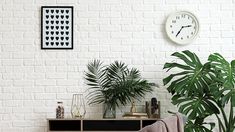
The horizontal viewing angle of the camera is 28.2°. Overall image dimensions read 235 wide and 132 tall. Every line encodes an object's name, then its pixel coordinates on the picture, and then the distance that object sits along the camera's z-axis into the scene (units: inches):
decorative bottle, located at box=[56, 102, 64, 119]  185.9
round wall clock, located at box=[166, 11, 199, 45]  191.6
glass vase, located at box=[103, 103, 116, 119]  183.8
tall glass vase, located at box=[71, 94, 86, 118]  188.9
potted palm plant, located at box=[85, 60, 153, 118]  184.1
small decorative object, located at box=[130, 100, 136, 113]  184.9
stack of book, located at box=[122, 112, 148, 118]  181.5
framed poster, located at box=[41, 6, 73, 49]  192.4
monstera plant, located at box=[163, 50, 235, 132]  171.3
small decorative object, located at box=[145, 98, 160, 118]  184.1
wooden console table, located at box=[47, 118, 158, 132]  180.1
